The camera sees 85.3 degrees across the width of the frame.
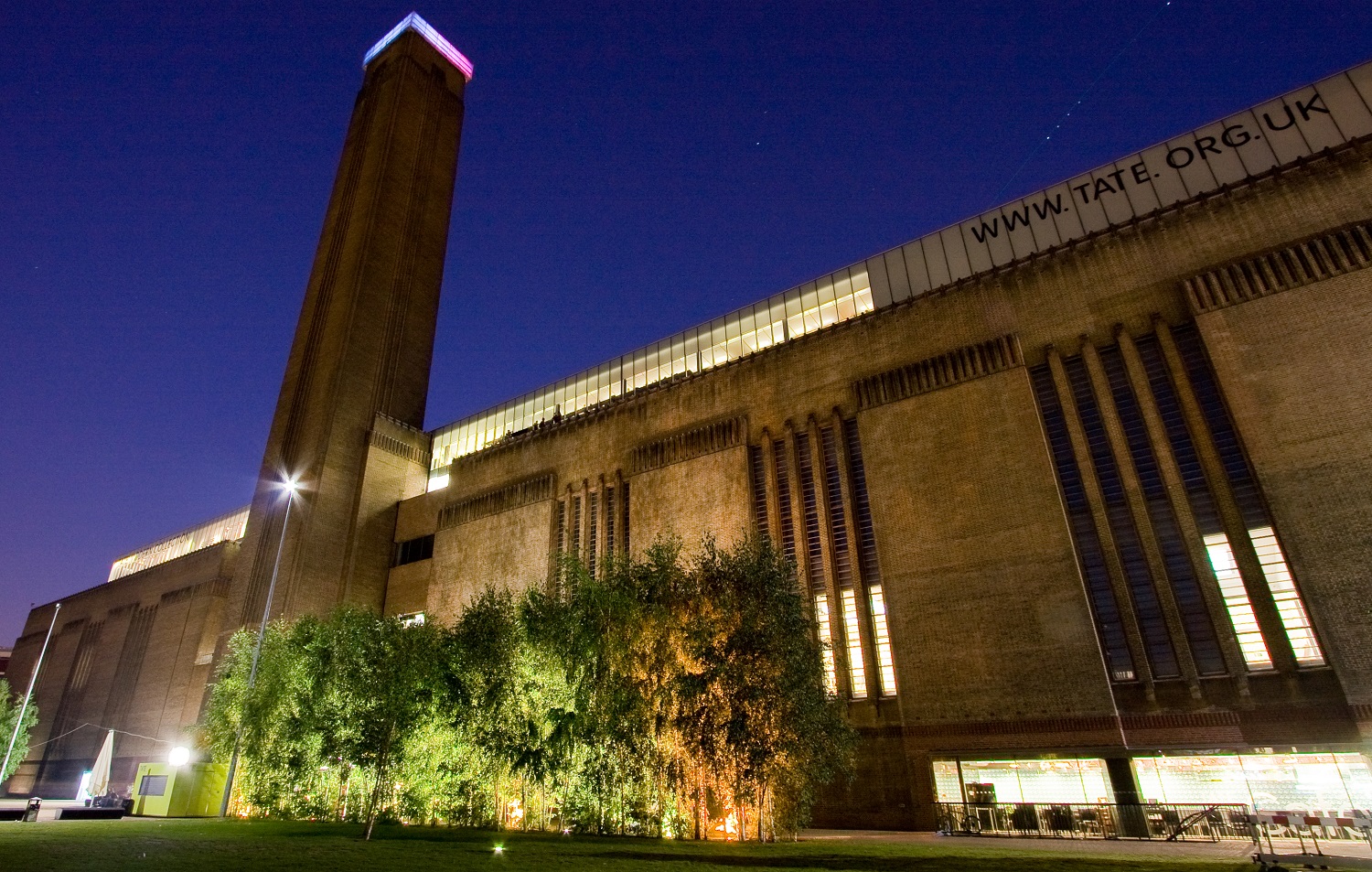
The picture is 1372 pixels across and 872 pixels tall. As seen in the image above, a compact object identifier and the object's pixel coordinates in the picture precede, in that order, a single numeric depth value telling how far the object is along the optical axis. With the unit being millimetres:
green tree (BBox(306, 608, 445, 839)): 23938
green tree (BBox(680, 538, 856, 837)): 19156
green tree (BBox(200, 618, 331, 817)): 27469
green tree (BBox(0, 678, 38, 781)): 49656
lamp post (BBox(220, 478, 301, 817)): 27969
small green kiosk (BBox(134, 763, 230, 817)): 29625
